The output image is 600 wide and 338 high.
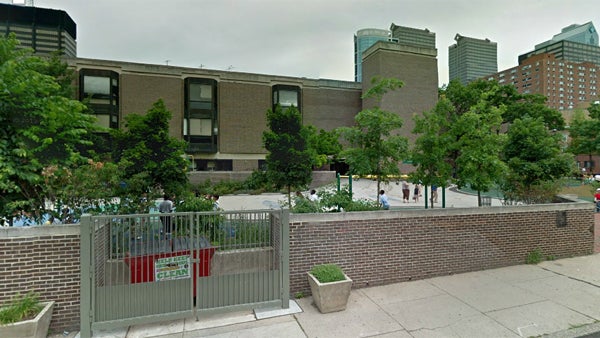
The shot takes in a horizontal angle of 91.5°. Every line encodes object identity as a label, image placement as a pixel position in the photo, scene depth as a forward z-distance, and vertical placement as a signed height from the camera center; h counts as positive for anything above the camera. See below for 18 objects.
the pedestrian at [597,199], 16.20 -1.61
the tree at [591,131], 23.42 +3.42
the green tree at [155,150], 8.16 +0.60
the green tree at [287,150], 13.05 +0.92
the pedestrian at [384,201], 11.06 -1.19
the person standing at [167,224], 4.79 -0.89
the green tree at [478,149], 7.59 +0.58
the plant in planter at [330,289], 5.05 -2.07
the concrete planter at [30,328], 3.81 -2.10
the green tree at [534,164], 9.30 +0.22
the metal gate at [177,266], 4.47 -1.61
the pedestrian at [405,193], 18.84 -1.48
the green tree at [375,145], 7.91 +0.72
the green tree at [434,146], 8.00 +0.70
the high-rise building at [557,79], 108.88 +35.46
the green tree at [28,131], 5.00 +0.75
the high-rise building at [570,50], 148.88 +63.45
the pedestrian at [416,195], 18.20 -1.57
